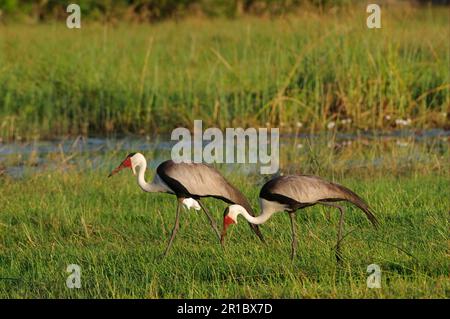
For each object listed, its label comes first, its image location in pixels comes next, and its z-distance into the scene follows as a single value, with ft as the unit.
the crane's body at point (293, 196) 38.04
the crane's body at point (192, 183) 39.86
